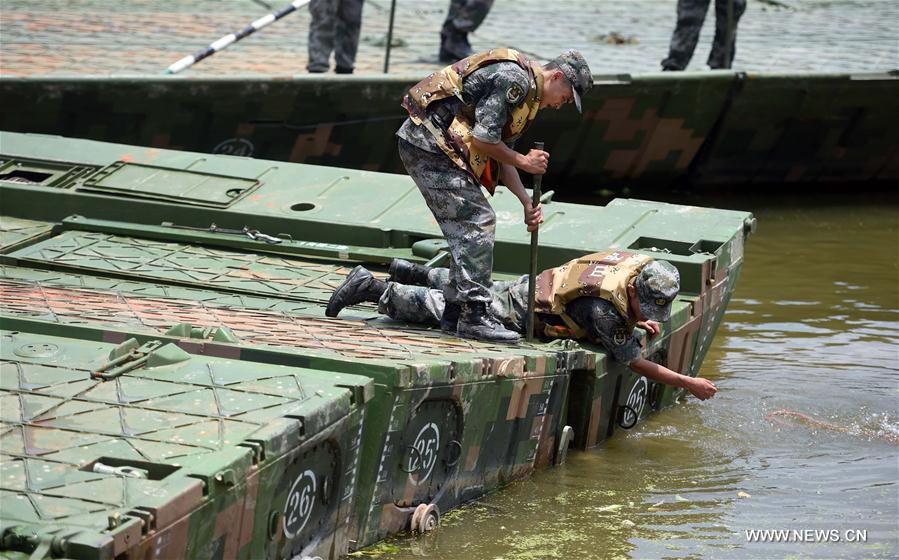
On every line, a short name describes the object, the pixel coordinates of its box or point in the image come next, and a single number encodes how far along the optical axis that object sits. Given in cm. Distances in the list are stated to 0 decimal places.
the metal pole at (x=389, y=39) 2322
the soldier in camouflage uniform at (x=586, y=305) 1288
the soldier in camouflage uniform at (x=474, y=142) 1236
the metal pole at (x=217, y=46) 2283
